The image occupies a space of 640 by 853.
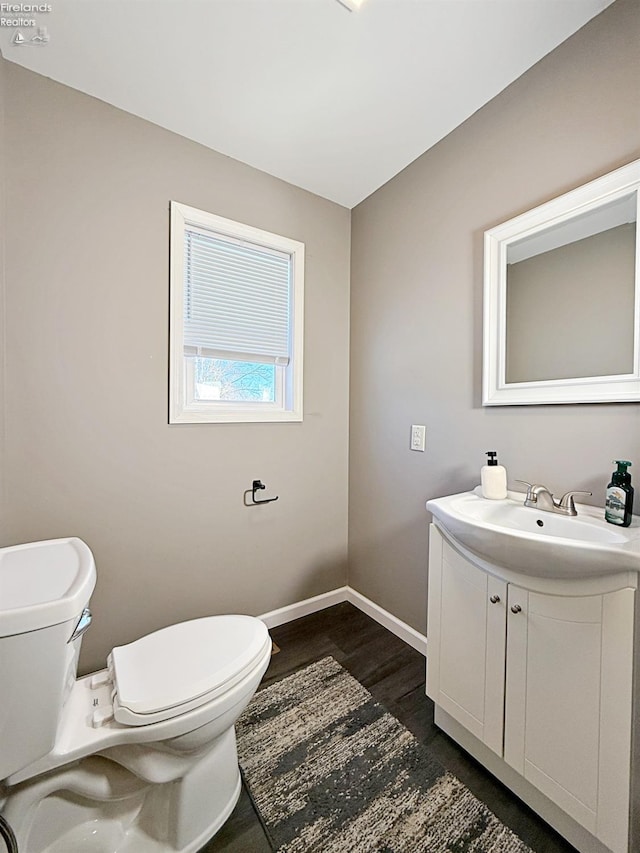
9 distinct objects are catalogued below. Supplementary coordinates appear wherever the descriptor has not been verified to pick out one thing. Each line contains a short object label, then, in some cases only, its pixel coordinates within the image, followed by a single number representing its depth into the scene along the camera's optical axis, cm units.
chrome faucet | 110
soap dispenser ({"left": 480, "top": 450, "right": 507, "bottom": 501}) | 126
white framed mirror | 103
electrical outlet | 168
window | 159
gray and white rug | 95
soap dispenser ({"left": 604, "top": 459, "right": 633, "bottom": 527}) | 95
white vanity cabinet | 81
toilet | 74
